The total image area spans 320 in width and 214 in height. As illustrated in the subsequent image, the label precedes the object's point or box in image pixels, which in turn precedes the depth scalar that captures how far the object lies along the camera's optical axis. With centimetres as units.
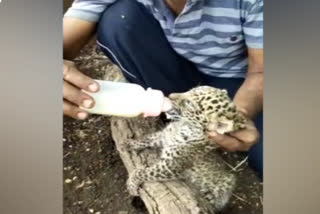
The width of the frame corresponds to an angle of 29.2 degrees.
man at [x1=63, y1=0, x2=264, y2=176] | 159
